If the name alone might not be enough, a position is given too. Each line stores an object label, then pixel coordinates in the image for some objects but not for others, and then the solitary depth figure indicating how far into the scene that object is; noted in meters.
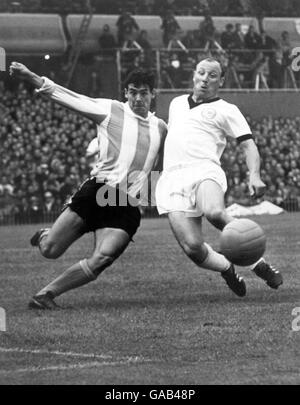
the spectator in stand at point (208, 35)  32.22
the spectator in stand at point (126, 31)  31.81
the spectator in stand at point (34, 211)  27.72
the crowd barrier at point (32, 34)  32.72
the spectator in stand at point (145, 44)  30.80
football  9.36
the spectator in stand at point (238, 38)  32.62
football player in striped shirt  9.88
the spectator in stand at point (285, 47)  33.03
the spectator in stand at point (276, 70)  32.94
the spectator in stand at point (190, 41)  31.86
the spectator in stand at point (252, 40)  32.78
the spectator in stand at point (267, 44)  32.94
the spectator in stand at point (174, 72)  31.00
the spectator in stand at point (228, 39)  32.38
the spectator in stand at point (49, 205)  27.75
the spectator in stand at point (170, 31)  32.16
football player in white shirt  10.02
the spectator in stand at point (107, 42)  31.77
